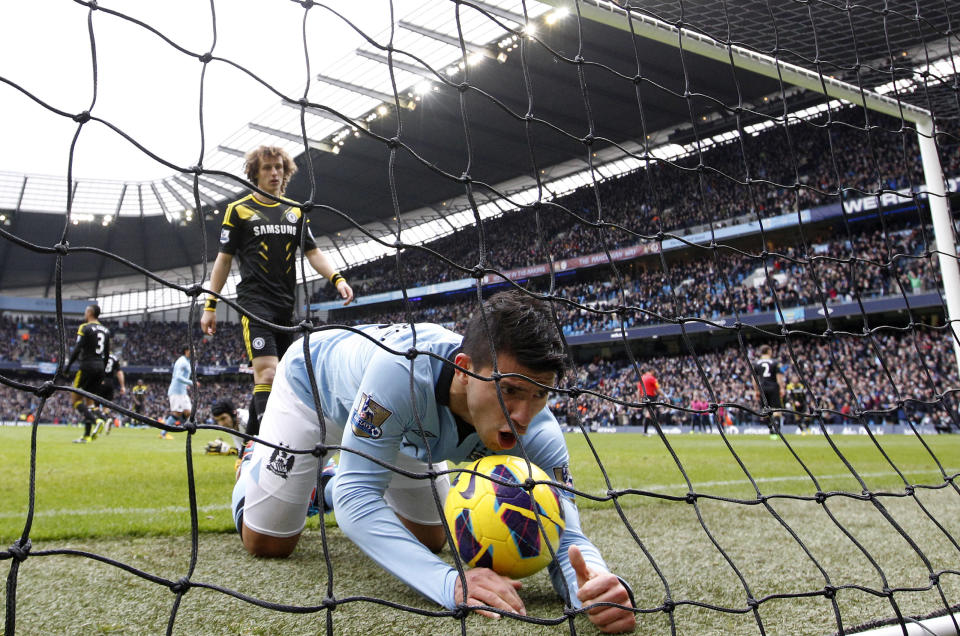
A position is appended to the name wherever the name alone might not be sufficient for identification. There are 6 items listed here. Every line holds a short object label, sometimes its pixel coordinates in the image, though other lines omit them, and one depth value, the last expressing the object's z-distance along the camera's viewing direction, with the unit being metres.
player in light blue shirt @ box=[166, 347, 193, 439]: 11.26
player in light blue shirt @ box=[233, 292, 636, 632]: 1.68
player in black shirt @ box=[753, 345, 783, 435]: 11.45
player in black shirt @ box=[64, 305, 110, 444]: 8.16
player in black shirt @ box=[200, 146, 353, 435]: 3.68
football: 1.80
